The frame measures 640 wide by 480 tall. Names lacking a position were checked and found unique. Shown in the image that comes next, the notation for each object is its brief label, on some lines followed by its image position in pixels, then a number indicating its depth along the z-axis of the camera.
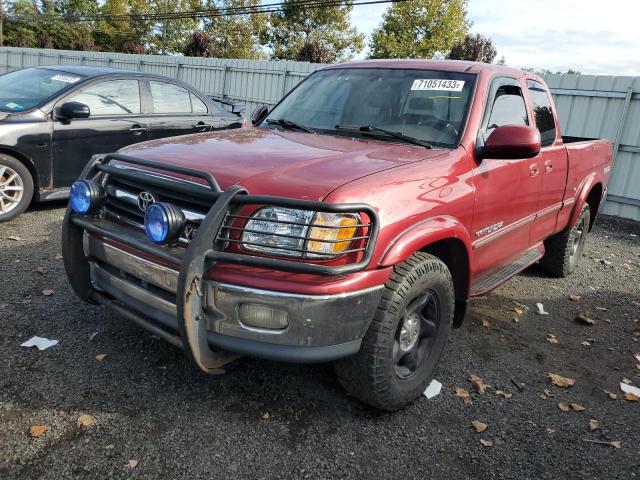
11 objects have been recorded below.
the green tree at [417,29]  38.75
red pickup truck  2.29
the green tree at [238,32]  41.94
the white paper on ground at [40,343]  3.25
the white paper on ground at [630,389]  3.41
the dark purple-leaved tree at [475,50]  29.00
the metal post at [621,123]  9.05
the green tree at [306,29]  43.72
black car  5.63
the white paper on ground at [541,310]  4.66
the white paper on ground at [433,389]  3.16
